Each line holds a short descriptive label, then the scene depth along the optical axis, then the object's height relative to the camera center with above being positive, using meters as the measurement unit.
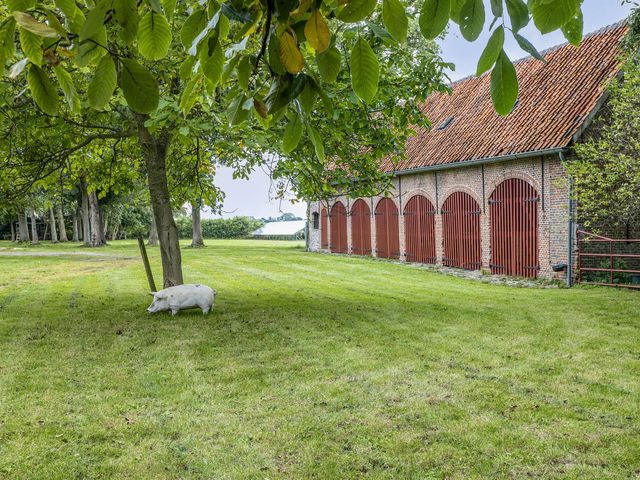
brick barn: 13.79 +0.89
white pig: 8.84 -1.35
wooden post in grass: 9.79 -0.87
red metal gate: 12.97 -1.55
